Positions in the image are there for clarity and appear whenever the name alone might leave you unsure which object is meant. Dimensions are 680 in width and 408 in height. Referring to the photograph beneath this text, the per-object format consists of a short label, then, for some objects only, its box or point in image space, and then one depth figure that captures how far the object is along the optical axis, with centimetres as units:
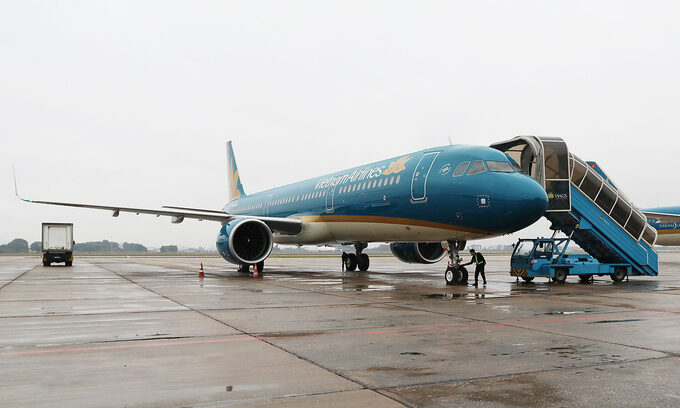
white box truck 3319
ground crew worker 1508
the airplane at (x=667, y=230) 3372
